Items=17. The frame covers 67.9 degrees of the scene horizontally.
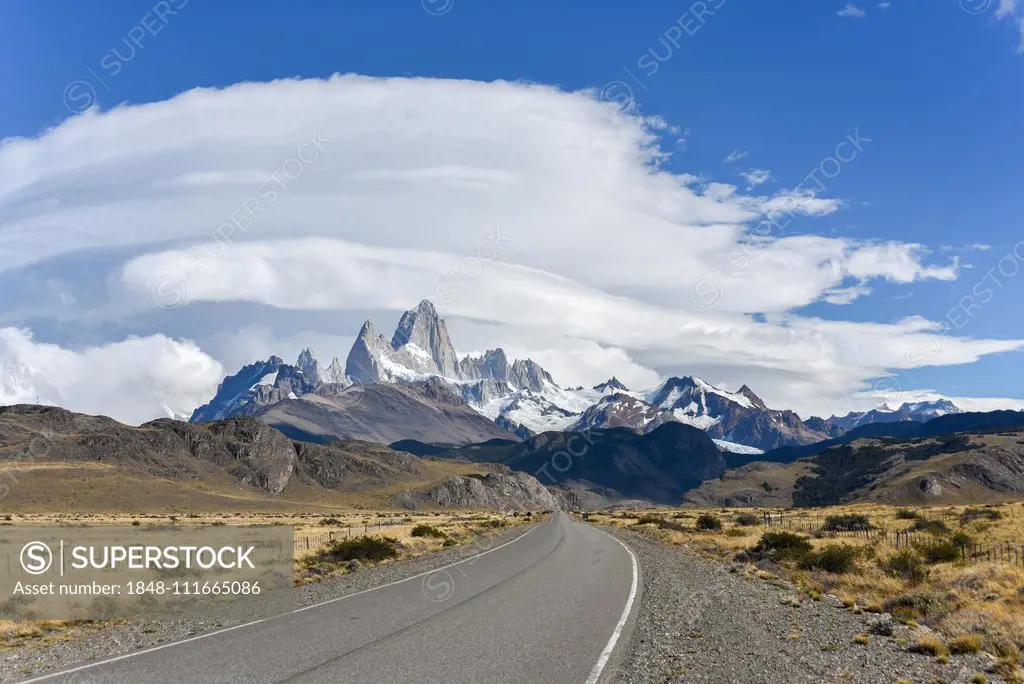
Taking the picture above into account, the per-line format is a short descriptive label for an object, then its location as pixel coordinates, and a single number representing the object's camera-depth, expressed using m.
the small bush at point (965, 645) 13.67
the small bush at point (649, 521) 74.94
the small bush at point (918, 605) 17.42
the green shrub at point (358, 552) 33.06
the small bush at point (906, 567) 23.33
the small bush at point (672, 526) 62.95
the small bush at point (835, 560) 27.30
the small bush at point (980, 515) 50.14
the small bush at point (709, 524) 61.46
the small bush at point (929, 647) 13.62
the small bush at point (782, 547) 33.00
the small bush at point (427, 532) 51.14
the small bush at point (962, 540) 30.42
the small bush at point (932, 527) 41.39
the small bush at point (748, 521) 68.38
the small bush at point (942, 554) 26.48
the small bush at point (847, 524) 53.94
